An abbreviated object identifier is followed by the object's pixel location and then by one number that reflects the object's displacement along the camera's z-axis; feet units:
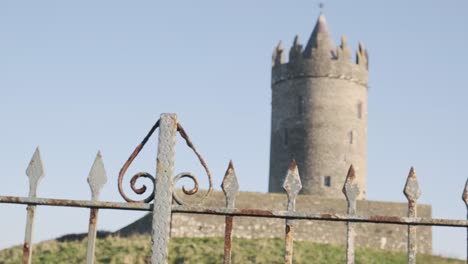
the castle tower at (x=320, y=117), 109.70
